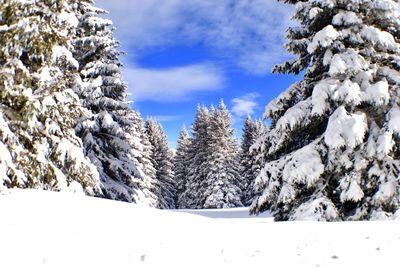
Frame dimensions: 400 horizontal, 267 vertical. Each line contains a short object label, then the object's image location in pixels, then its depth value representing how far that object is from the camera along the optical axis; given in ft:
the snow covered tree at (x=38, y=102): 29.91
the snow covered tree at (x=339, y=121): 31.99
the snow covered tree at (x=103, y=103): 56.24
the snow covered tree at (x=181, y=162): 161.36
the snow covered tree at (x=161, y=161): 153.48
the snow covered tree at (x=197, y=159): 133.28
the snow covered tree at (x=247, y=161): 134.92
